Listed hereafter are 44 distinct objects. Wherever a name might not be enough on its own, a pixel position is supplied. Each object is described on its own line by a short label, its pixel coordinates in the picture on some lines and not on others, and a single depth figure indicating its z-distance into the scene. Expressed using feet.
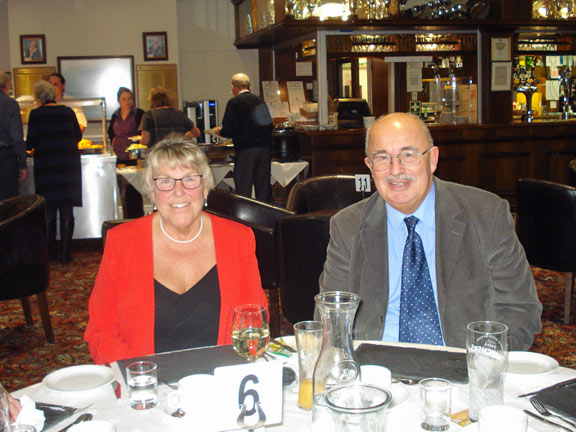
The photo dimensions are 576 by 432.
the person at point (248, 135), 24.18
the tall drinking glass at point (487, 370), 4.43
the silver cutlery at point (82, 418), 4.57
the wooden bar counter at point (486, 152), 24.45
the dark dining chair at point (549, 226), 13.28
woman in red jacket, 6.88
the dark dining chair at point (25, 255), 12.34
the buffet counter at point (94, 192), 22.12
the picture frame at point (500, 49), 26.40
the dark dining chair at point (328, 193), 14.98
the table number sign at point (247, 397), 4.08
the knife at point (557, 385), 4.74
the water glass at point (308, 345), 4.57
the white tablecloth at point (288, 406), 4.48
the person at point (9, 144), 19.83
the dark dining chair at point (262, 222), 11.75
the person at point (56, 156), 20.35
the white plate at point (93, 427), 3.88
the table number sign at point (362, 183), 12.60
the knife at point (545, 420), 4.27
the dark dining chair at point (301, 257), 10.83
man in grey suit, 6.77
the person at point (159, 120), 23.53
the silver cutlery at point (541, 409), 4.42
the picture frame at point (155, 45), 34.04
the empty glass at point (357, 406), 3.19
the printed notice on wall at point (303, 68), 30.07
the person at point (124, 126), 28.25
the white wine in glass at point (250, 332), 5.25
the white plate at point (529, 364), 5.19
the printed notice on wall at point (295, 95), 31.60
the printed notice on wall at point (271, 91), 32.01
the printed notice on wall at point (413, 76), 28.27
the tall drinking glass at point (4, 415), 3.71
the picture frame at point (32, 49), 33.35
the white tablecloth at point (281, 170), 25.26
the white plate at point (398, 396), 4.65
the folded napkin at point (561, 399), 4.42
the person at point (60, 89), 24.04
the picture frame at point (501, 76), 26.55
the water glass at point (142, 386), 4.81
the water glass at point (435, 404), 4.31
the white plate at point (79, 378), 5.16
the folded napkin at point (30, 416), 4.40
